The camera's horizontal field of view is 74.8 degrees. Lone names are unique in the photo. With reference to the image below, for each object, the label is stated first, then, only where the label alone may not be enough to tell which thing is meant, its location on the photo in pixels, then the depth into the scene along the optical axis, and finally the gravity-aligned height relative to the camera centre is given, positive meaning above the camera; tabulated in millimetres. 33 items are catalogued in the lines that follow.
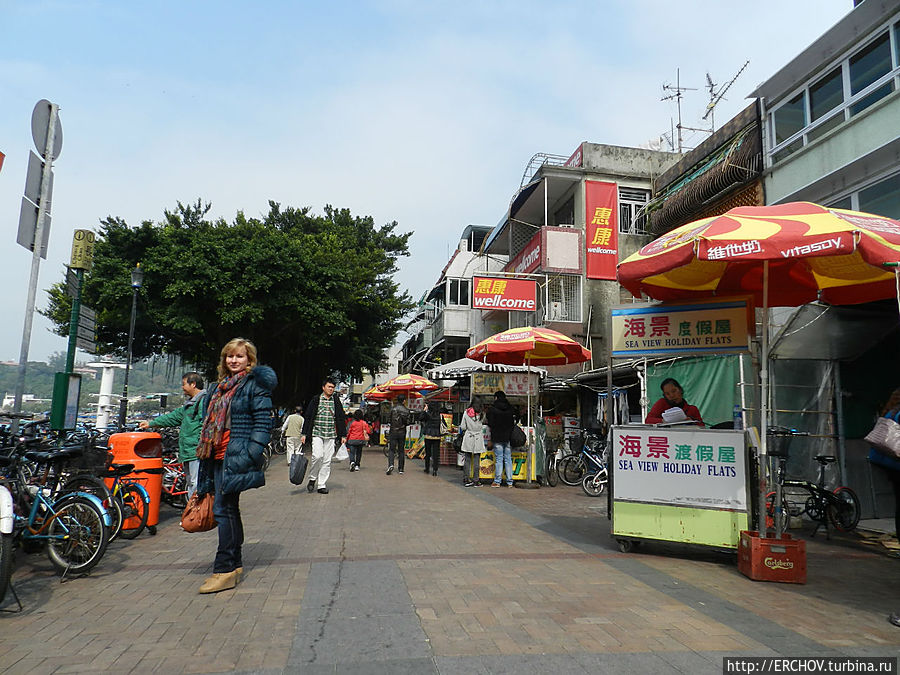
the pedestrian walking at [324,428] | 10141 -254
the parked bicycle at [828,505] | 7656 -994
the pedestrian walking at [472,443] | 12328 -535
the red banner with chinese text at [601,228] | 20719 +6780
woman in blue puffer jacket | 4531 -311
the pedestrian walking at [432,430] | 14266 -337
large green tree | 21891 +4706
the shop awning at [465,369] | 13258 +1155
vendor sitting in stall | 6250 +183
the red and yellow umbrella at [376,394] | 30244 +1097
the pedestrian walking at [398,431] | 14827 -400
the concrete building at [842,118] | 9844 +5816
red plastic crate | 5070 -1147
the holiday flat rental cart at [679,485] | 5664 -609
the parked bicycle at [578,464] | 12711 -947
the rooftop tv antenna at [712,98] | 20172 +11133
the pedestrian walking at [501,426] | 11648 -157
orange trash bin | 6609 -566
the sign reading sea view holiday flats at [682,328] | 6055 +1011
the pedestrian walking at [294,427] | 12297 -320
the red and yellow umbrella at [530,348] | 11609 +1461
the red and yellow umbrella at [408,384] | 21188 +1136
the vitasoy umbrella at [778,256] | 4543 +1538
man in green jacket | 6602 -141
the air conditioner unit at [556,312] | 20953 +3818
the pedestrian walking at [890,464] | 5113 -295
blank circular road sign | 6043 +2880
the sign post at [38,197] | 5973 +2110
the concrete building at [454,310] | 31219 +6179
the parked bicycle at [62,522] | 4922 -983
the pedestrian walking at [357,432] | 14891 -461
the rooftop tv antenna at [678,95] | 22609 +12509
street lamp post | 12586 +2920
